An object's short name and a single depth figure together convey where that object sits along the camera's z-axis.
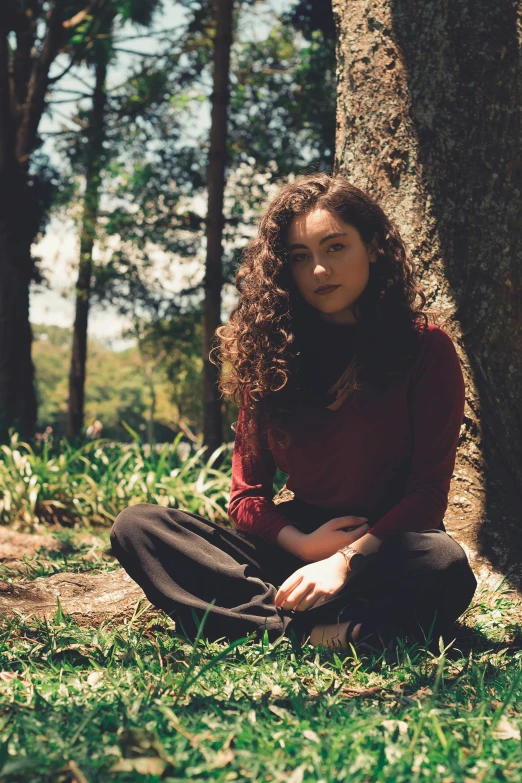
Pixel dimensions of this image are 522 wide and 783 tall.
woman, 2.15
